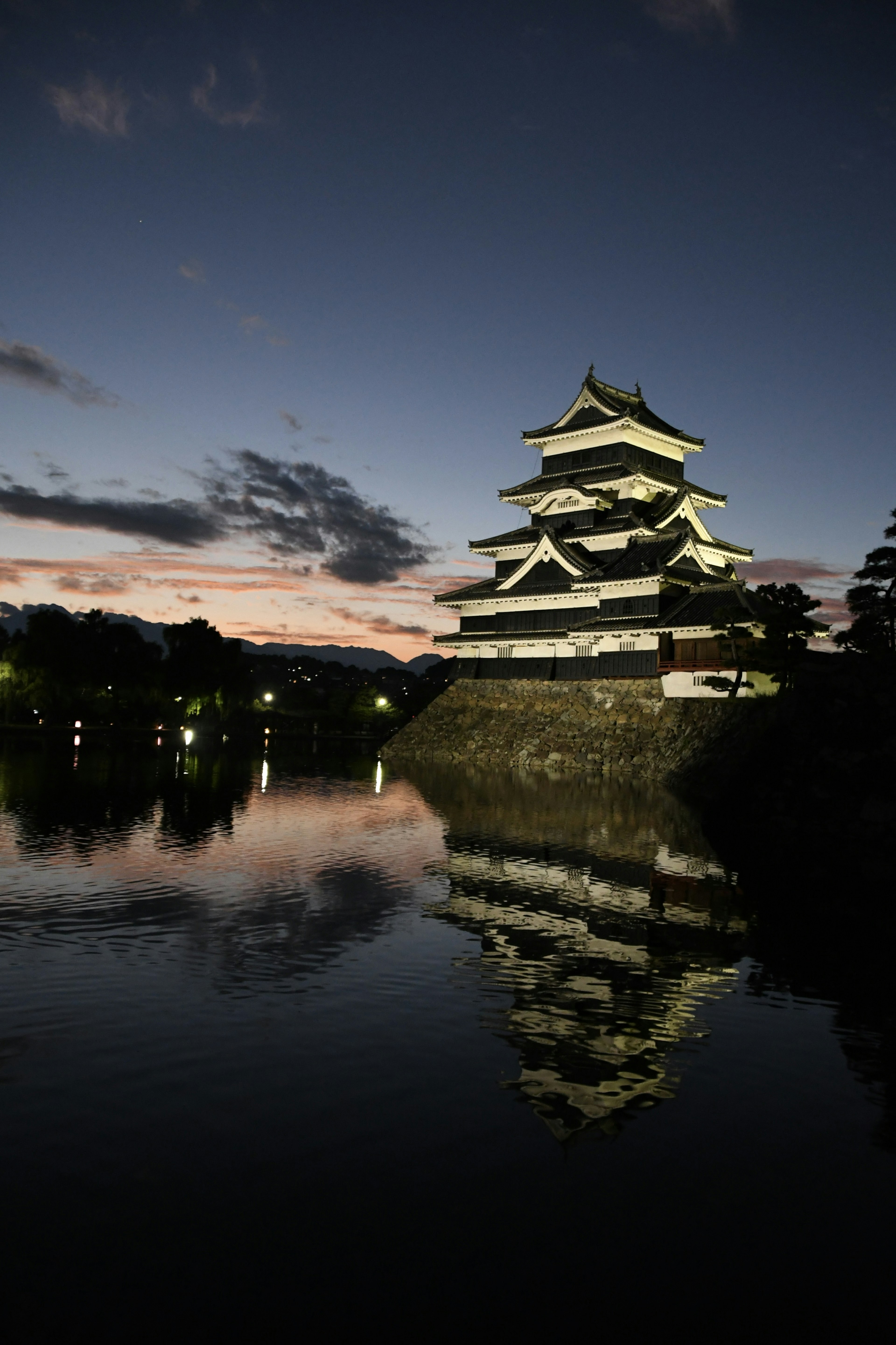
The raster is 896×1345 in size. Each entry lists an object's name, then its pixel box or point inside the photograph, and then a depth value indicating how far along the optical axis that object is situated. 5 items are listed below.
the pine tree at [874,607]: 46.00
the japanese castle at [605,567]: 53.22
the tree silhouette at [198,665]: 107.31
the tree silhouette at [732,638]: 47.09
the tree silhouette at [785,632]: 40.97
